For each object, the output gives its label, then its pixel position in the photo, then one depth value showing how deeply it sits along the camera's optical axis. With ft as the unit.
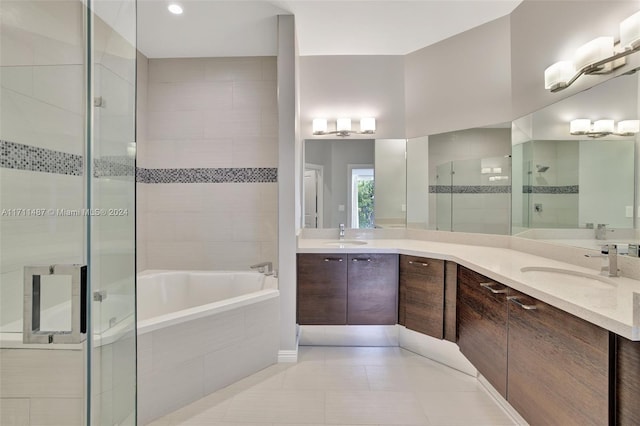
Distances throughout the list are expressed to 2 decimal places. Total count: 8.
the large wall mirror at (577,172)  5.19
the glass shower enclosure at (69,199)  3.37
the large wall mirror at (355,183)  10.25
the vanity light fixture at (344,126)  10.05
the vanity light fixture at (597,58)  4.91
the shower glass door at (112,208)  3.36
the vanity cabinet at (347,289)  8.49
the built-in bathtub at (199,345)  5.96
